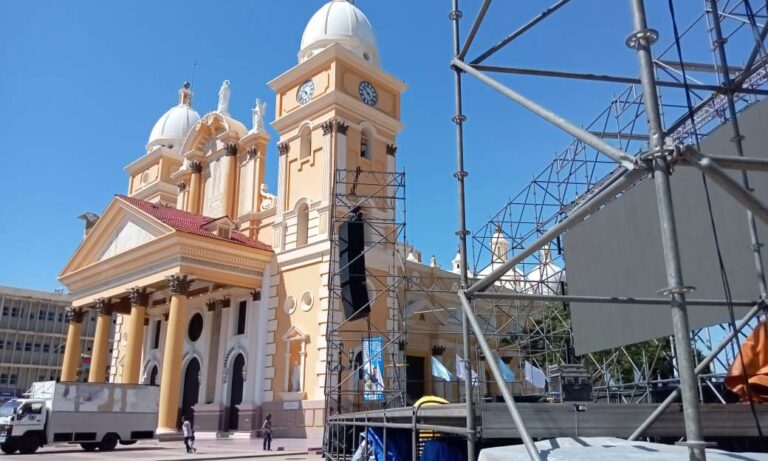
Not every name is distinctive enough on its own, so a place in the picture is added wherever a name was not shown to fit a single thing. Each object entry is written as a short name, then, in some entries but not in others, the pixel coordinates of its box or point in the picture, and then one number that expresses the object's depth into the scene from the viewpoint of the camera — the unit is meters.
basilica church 24.05
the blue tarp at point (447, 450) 7.19
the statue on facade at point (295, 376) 23.66
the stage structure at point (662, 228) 3.84
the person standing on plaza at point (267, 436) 19.45
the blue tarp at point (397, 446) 8.44
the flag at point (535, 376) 21.59
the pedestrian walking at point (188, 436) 18.55
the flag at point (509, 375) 22.07
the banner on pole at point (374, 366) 18.63
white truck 19.70
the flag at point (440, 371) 20.16
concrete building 54.88
